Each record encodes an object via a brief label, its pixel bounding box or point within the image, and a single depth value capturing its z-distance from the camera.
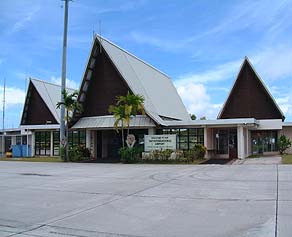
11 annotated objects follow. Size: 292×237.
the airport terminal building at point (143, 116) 30.72
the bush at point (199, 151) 28.86
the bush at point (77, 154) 30.48
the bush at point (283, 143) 34.50
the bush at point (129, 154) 27.71
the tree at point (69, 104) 30.09
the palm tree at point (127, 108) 27.34
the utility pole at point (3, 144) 45.47
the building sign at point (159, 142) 28.45
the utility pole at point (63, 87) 30.47
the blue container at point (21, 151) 38.97
